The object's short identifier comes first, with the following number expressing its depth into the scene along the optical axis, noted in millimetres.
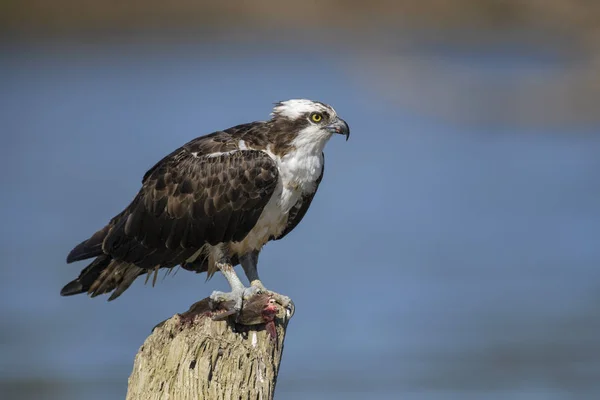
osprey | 18437
